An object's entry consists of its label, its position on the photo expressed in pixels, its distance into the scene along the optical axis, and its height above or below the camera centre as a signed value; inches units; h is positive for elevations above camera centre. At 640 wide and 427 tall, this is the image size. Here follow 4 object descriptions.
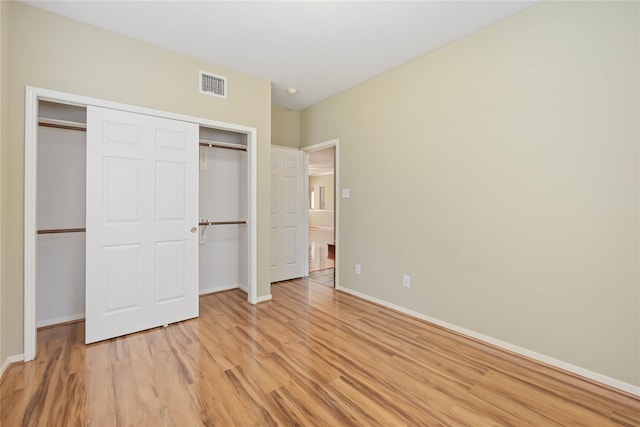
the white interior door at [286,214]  167.9 +0.8
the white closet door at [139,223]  96.3 -2.8
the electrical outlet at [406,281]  122.7 -29.1
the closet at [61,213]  103.7 +0.8
